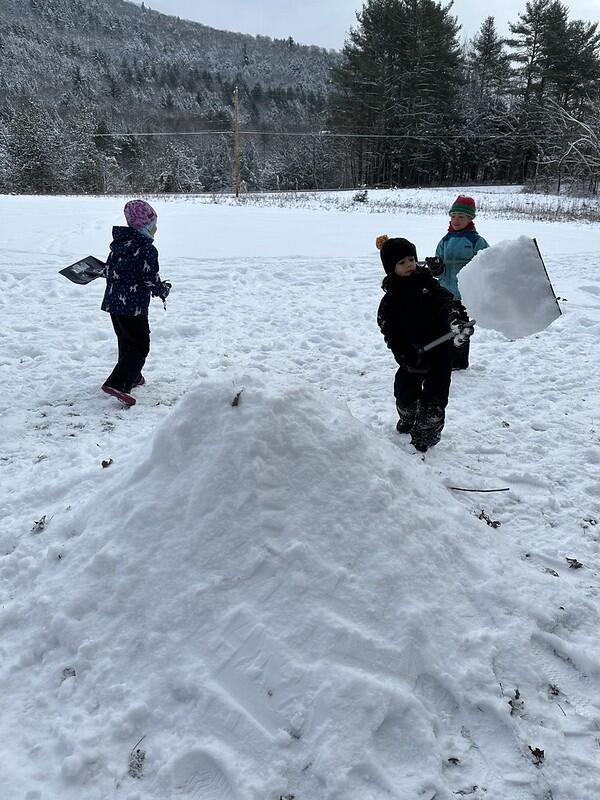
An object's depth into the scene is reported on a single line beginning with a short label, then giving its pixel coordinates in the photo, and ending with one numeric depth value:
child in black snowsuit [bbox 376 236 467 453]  3.74
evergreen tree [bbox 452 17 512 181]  45.75
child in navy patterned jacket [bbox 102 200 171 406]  4.46
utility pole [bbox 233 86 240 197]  27.31
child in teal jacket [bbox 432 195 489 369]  5.01
